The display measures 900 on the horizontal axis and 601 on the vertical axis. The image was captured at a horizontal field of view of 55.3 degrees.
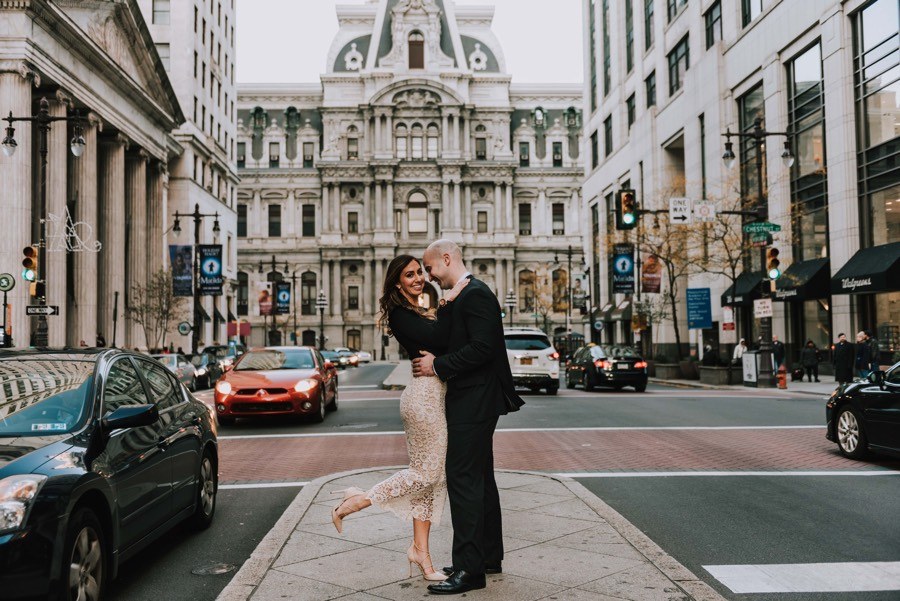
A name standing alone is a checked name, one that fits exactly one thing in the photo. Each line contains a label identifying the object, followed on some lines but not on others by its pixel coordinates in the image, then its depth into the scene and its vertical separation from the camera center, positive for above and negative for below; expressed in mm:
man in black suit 5172 -489
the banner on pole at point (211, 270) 40031 +2986
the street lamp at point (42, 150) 22359 +5009
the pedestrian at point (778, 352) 31069 -1028
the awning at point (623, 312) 54000 +964
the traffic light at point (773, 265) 26812 +1851
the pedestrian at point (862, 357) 24359 -984
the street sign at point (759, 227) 26477 +3001
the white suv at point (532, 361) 25266 -971
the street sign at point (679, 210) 30391 +4098
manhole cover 6266 -1739
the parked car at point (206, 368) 32000 -1340
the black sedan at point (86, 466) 4398 -805
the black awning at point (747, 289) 36500 +1536
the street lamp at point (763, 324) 28047 +0
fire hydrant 27844 -1697
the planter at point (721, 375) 31547 -1856
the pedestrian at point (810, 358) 30188 -1222
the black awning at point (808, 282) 31156 +1527
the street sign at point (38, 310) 23123 +723
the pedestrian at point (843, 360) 23516 -1026
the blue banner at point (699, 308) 35438 +701
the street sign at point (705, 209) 29641 +4005
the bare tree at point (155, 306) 43438 +1466
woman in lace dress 5297 -634
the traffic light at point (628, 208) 27266 +3756
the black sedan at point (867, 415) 10639 -1214
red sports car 16375 -1100
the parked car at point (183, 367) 29719 -1171
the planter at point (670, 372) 37562 -2022
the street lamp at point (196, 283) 41231 +2503
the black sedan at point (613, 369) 27172 -1342
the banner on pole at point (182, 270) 40594 +3055
